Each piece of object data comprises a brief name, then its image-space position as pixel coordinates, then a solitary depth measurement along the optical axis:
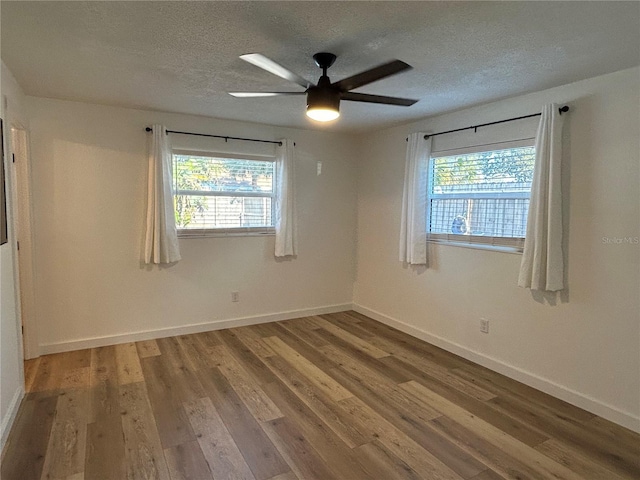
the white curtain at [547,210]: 2.82
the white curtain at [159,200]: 3.77
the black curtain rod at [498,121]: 2.82
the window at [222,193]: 4.09
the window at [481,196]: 3.20
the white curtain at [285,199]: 4.46
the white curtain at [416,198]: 3.95
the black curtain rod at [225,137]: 3.91
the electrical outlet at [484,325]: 3.49
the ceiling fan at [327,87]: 1.96
